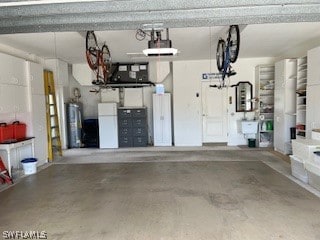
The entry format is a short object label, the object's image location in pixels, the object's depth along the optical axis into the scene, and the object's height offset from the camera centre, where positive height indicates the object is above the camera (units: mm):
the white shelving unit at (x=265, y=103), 7414 -61
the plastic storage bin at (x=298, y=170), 4227 -1164
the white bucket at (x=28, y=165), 5156 -1156
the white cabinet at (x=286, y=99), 6176 +31
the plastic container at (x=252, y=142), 7535 -1170
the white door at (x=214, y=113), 7910 -331
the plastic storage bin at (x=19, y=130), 5164 -455
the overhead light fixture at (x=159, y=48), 3388 +737
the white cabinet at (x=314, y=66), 4721 +619
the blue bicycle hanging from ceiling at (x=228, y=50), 4066 +854
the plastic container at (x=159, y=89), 7164 +401
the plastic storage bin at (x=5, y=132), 4779 -457
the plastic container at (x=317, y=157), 3758 -833
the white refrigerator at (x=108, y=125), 7828 -599
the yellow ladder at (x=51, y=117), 6461 -265
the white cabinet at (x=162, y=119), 7938 -471
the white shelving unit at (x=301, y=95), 5637 +112
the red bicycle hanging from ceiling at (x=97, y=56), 4412 +885
